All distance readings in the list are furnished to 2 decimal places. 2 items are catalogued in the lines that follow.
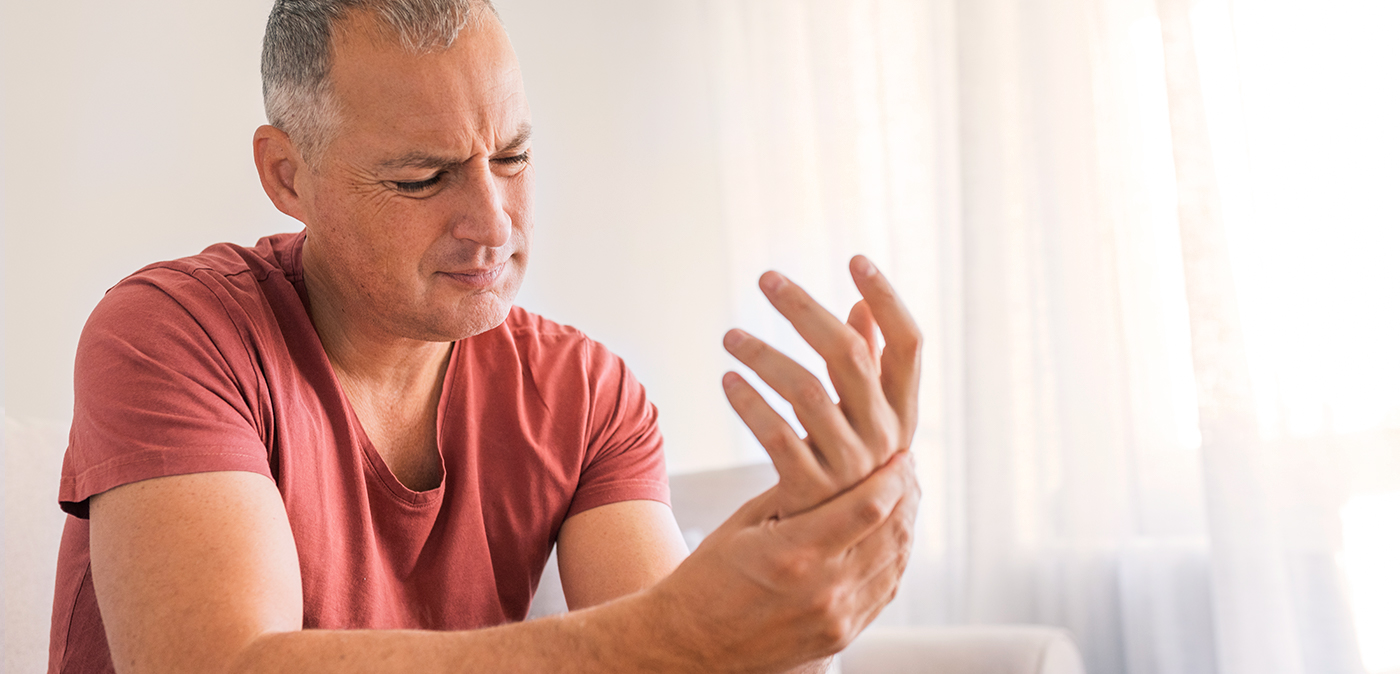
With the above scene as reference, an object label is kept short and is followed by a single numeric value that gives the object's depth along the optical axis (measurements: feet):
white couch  4.99
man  2.14
